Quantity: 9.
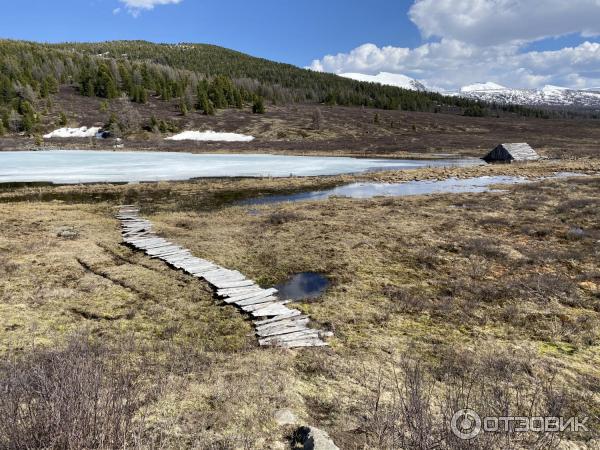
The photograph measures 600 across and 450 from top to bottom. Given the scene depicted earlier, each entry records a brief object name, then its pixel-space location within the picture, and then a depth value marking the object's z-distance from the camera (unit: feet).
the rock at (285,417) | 18.89
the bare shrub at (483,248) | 48.57
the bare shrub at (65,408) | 13.15
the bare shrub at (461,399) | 15.01
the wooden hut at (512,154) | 164.14
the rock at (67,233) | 57.57
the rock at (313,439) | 16.21
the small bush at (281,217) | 66.90
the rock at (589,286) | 37.85
